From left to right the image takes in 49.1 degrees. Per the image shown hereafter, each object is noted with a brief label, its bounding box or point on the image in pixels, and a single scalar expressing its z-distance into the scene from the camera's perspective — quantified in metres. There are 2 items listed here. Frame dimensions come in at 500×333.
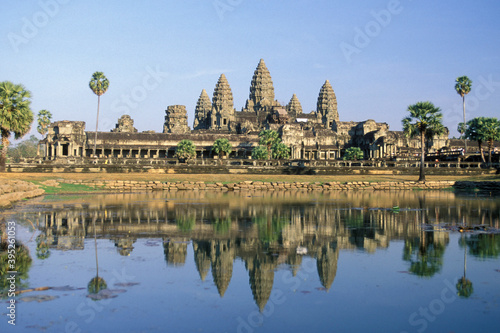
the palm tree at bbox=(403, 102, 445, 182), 56.94
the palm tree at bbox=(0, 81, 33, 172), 45.70
